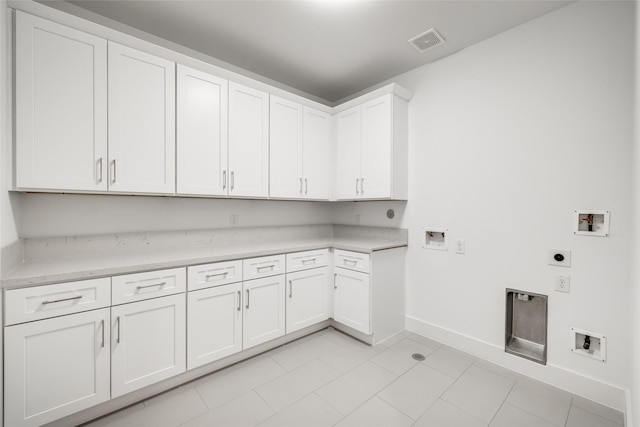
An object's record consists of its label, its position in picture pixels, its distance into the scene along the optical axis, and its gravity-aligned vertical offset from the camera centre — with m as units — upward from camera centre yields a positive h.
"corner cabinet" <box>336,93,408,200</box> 2.64 +0.66
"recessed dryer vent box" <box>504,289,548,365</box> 2.03 -0.91
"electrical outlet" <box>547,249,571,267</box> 1.88 -0.32
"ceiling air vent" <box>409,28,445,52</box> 2.23 +1.51
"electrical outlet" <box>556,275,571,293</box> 1.88 -0.51
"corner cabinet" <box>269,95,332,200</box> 2.66 +0.65
